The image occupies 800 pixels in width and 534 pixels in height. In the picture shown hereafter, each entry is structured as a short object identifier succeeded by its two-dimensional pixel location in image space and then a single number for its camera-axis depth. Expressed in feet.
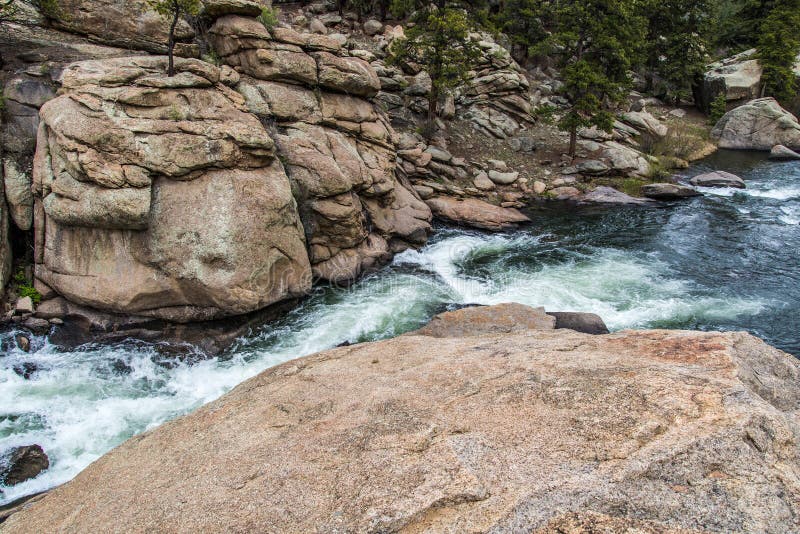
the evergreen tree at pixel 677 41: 136.36
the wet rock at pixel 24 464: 27.45
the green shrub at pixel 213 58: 55.81
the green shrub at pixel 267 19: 57.11
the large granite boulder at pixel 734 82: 134.31
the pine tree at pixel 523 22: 116.98
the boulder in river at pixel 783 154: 109.70
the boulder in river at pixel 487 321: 37.58
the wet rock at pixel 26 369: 36.01
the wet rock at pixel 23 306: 40.24
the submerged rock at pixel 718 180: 88.48
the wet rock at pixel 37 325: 39.60
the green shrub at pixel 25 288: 41.22
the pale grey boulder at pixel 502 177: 82.99
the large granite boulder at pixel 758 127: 116.98
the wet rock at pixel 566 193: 82.17
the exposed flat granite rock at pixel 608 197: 79.41
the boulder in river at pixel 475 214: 69.21
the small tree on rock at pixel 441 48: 76.18
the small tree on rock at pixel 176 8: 47.08
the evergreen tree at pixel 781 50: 130.31
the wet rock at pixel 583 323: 39.34
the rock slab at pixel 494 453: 12.50
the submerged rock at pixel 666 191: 81.15
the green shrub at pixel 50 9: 54.08
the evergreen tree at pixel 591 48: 84.74
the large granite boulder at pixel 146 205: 39.14
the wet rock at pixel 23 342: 38.20
